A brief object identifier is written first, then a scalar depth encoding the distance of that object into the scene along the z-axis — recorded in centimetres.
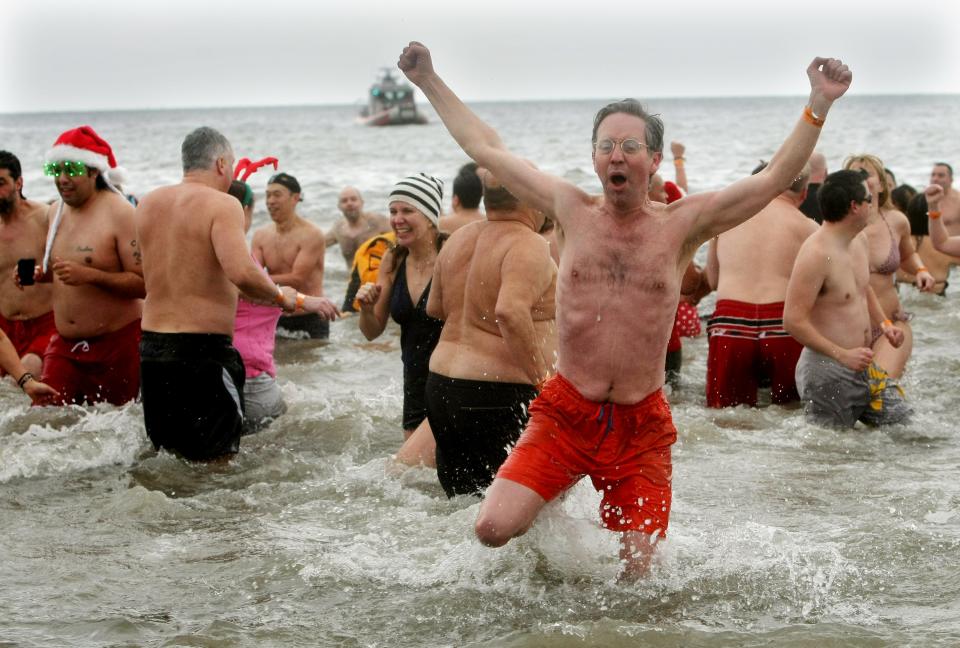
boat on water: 8231
